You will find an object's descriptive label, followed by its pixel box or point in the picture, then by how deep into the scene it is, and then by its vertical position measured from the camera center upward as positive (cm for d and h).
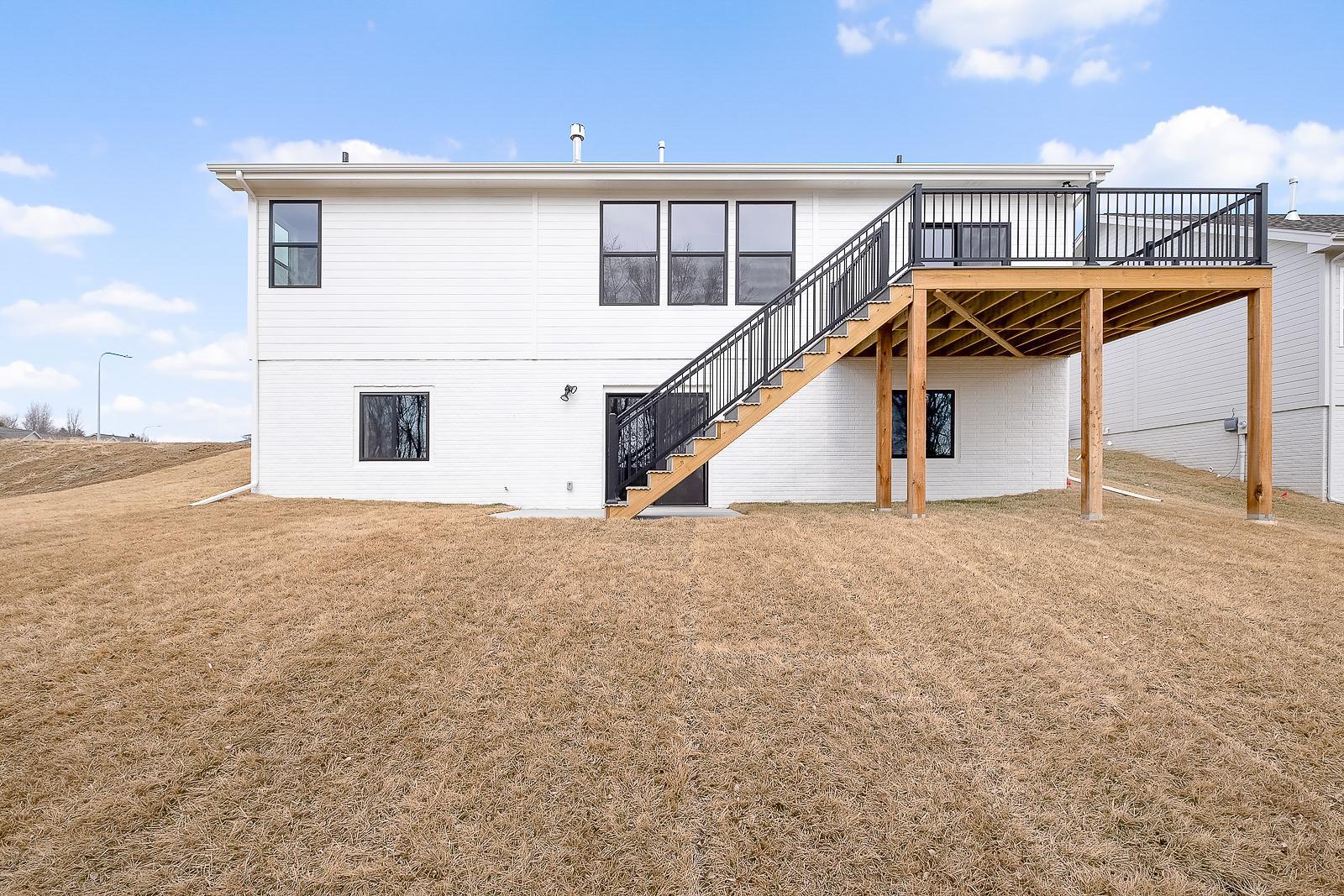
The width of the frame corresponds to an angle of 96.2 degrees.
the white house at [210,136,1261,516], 998 +200
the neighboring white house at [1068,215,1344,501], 1117 +161
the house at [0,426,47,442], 2843 +31
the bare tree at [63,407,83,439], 4221 +137
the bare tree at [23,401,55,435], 4741 +185
